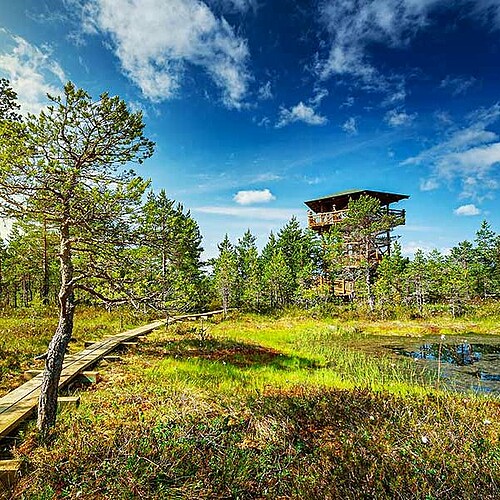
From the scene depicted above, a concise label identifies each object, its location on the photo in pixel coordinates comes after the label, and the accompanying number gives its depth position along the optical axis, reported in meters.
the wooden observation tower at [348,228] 36.91
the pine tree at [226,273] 35.69
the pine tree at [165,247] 8.23
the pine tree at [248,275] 39.47
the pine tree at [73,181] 6.48
